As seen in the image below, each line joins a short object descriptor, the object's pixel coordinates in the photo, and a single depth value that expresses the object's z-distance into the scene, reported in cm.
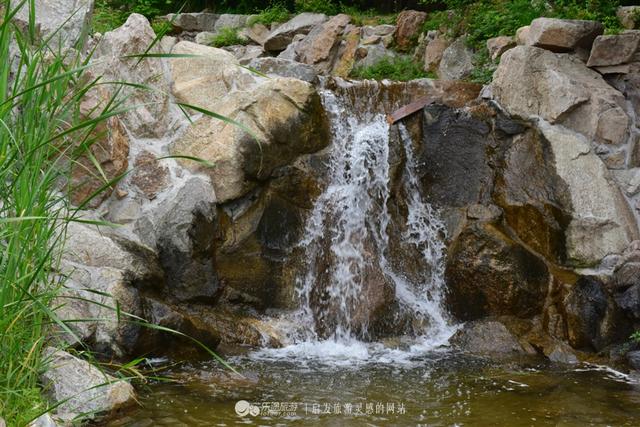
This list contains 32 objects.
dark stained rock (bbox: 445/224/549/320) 710
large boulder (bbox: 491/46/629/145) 775
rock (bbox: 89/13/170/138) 704
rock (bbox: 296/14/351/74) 1075
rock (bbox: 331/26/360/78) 1054
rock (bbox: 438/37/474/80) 959
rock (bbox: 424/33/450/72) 1006
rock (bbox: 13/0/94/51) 657
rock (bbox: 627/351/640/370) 615
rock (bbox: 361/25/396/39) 1091
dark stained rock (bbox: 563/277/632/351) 664
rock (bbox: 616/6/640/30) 821
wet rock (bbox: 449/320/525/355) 666
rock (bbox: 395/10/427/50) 1066
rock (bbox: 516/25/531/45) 845
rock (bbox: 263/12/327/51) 1138
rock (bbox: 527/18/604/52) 808
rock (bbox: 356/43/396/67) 1051
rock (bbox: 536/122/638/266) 725
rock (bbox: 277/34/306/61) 1097
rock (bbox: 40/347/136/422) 397
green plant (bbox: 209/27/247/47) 1163
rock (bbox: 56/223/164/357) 531
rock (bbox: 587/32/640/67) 781
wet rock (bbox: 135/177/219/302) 663
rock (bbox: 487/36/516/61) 900
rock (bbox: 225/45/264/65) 1121
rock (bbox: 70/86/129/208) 630
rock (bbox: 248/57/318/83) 871
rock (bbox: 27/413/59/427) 298
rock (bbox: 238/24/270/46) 1184
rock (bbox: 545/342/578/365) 651
